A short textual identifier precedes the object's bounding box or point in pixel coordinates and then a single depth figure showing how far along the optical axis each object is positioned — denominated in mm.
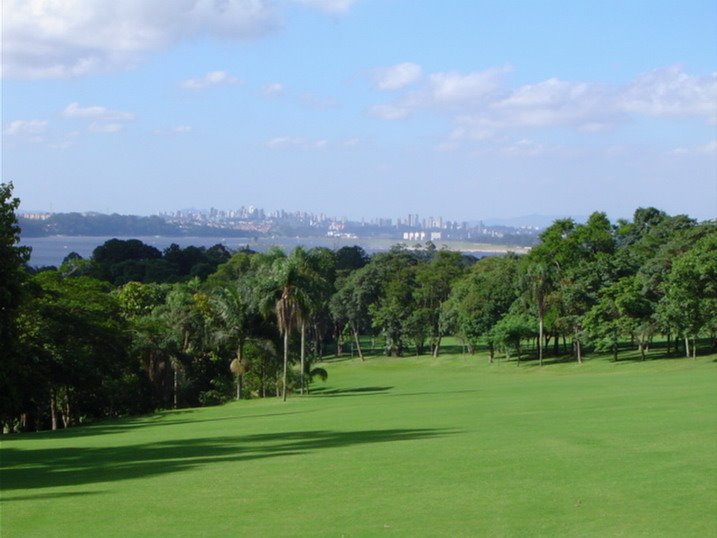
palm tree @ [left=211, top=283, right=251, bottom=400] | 53281
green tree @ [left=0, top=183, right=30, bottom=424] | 23031
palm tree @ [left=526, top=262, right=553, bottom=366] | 70625
